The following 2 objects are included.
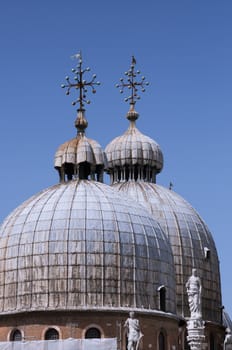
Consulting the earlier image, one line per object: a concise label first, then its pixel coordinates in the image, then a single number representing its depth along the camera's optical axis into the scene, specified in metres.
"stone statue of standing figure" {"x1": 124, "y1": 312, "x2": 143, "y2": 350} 61.69
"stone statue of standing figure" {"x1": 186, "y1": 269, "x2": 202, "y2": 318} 60.25
